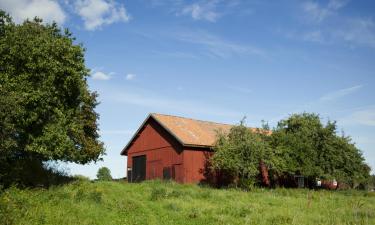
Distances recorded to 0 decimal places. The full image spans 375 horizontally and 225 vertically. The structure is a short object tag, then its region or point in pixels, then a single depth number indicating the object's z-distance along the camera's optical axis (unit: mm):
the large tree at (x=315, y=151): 39625
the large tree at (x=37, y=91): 23969
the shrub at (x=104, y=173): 57719
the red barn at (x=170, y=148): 38500
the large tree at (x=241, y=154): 35594
